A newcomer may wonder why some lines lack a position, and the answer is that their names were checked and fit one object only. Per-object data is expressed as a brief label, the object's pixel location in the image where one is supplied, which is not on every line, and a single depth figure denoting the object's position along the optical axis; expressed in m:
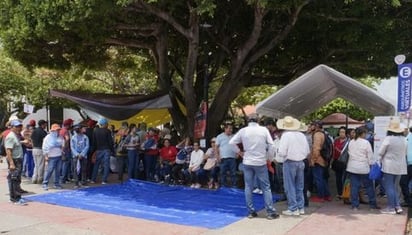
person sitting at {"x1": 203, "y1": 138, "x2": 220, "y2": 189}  13.73
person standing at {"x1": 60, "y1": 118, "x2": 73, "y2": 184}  13.88
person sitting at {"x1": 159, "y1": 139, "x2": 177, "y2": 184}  14.81
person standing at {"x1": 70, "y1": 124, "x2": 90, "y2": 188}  13.78
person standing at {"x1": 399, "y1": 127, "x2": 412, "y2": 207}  11.22
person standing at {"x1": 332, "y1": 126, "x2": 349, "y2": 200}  12.15
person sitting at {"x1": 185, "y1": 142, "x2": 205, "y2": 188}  13.88
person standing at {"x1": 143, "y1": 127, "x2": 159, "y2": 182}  15.07
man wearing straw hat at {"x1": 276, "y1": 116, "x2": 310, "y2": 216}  10.02
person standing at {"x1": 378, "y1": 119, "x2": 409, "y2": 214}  10.33
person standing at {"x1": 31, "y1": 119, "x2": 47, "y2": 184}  13.70
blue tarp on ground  9.98
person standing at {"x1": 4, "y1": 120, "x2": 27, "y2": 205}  10.70
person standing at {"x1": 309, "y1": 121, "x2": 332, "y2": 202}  11.44
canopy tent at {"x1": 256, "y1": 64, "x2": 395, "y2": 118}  11.41
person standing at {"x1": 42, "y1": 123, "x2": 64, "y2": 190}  13.12
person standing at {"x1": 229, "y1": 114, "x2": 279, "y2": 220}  9.70
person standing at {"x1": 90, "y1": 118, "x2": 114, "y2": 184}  14.32
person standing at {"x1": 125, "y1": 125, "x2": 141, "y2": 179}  14.86
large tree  13.10
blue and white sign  11.62
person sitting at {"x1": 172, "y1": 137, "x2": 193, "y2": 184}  14.49
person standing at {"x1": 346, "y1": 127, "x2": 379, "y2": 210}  10.62
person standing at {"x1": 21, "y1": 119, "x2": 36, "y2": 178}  14.72
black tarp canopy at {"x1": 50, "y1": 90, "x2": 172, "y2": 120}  14.02
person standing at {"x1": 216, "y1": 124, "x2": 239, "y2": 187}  13.18
